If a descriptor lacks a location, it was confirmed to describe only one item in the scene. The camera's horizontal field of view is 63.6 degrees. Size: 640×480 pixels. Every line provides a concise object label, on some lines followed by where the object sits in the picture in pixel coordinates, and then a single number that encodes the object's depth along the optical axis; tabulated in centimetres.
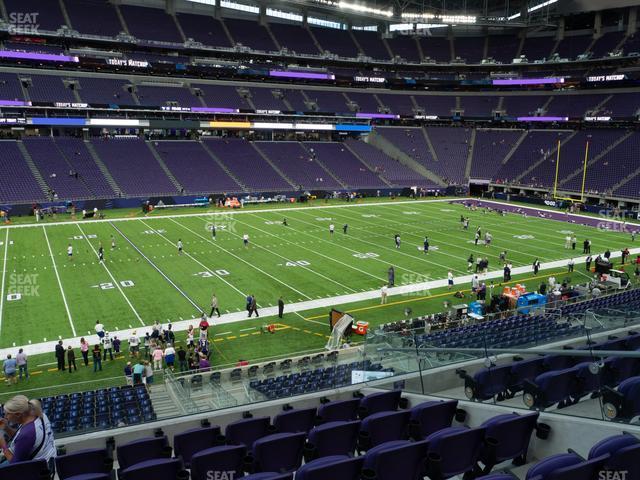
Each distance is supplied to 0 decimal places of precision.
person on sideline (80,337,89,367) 1781
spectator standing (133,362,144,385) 1556
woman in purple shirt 494
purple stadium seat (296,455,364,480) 407
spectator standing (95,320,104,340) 1914
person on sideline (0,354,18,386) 1614
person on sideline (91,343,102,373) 1753
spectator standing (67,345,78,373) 1731
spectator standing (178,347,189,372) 1745
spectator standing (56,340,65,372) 1727
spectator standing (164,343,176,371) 1773
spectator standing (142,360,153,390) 1540
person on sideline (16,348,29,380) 1656
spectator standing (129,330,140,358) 1841
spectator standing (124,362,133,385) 1604
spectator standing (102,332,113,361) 1853
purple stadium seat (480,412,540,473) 505
